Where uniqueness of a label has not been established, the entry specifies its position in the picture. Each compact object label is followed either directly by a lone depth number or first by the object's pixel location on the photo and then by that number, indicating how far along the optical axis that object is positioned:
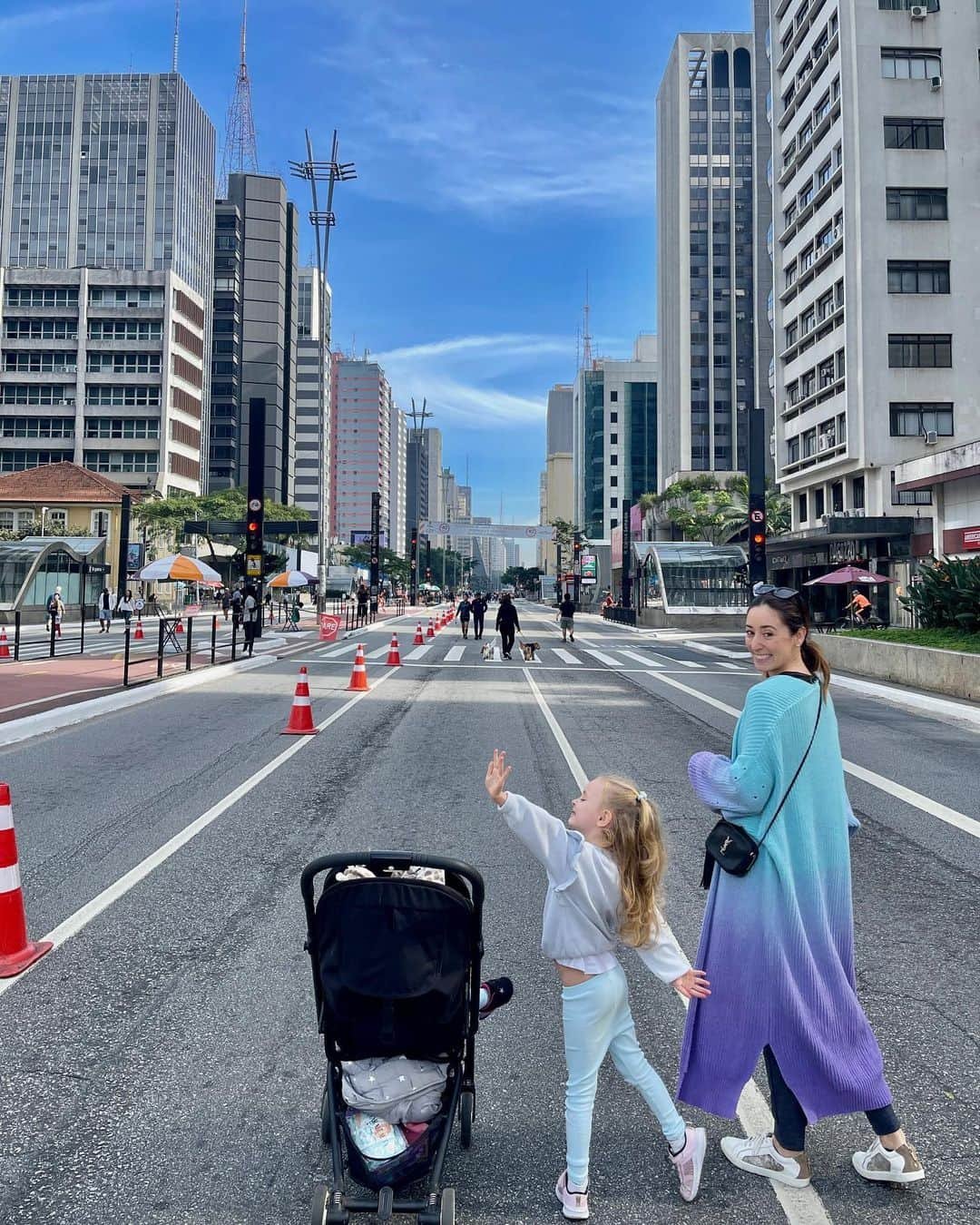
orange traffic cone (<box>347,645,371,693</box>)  17.50
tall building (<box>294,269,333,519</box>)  162.50
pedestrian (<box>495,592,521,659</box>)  26.12
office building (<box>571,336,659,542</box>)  160.88
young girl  2.73
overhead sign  99.29
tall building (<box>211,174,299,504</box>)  125.44
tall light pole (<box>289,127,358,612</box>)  44.00
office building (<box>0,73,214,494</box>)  92.88
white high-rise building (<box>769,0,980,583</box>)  46.41
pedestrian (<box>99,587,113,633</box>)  40.66
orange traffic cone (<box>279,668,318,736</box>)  12.06
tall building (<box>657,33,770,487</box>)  108.56
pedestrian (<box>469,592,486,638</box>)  32.94
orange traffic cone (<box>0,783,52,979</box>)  4.55
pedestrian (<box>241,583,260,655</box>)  25.66
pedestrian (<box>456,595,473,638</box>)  34.31
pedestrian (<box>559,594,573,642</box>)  33.44
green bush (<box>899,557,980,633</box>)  18.97
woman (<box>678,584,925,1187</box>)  2.76
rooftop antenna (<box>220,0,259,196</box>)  140.50
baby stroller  2.62
